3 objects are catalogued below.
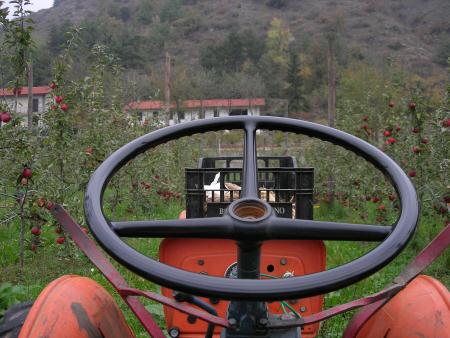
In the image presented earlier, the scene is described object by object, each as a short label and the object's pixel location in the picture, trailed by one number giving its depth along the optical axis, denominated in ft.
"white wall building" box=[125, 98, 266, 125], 110.63
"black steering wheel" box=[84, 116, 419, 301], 2.77
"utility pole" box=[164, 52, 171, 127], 47.73
